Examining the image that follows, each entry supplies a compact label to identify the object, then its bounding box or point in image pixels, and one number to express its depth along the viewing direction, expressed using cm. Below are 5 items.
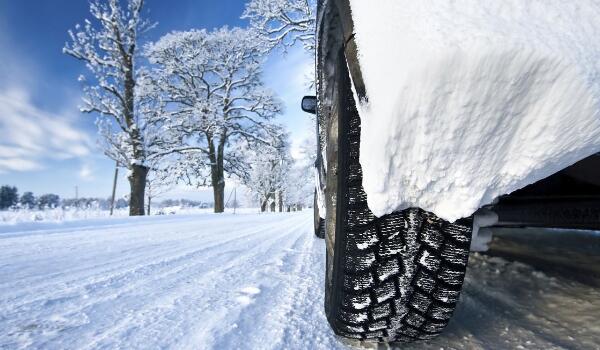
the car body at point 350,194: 74
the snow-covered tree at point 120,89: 1077
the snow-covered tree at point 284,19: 817
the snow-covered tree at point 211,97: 1271
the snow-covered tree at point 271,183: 2933
